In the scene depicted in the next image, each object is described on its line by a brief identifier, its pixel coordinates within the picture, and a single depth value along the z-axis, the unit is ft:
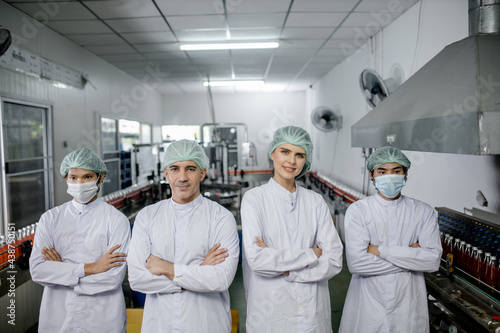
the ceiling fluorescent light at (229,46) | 14.06
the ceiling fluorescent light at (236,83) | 23.08
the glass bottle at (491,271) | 5.16
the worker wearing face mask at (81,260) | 5.14
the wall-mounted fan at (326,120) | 17.46
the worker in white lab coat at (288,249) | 4.76
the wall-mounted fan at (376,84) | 9.43
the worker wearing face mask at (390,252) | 5.51
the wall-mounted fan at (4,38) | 5.69
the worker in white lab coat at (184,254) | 4.47
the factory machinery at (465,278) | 5.12
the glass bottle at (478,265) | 5.49
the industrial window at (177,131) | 28.78
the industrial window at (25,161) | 9.80
